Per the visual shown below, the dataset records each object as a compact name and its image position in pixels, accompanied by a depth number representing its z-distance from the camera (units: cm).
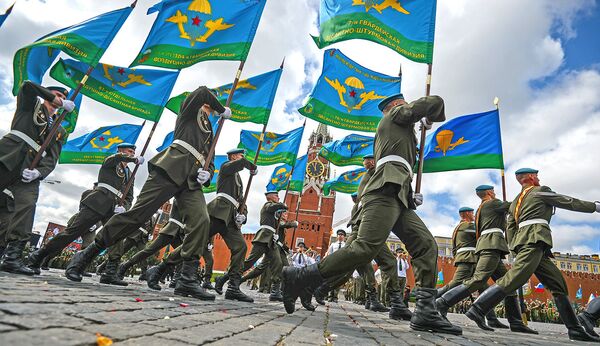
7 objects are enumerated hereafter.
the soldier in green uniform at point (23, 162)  441
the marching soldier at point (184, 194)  439
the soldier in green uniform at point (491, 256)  506
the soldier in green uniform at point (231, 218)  589
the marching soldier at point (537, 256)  449
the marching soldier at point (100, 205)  497
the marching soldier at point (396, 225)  338
